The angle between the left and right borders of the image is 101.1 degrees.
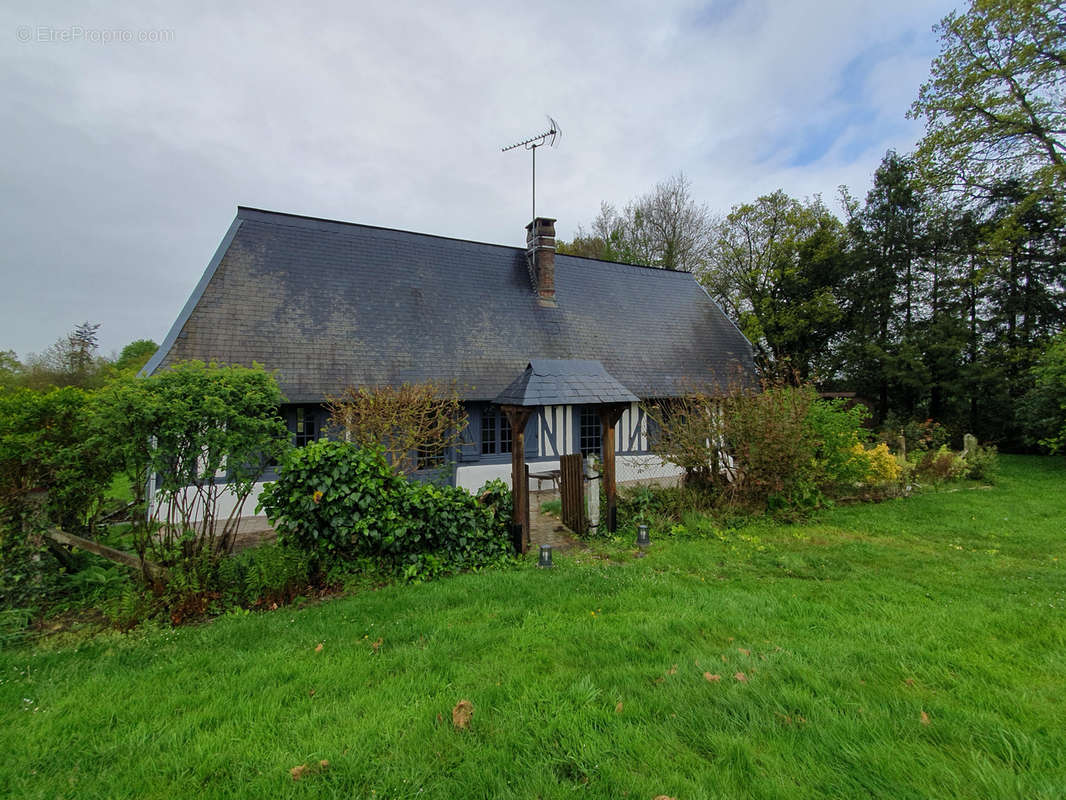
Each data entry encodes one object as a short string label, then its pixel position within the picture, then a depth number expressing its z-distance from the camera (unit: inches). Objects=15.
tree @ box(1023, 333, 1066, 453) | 439.8
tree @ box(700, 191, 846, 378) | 702.5
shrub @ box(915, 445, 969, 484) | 380.5
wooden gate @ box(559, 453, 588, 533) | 248.7
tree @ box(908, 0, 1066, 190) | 447.8
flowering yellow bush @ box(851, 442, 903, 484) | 327.6
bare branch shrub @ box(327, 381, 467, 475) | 262.2
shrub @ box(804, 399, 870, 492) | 293.9
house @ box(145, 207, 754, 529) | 326.6
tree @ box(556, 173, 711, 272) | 850.1
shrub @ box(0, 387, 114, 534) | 140.8
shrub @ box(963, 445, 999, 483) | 397.7
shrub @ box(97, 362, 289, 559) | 139.9
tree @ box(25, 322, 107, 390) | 791.1
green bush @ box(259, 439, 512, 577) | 168.2
